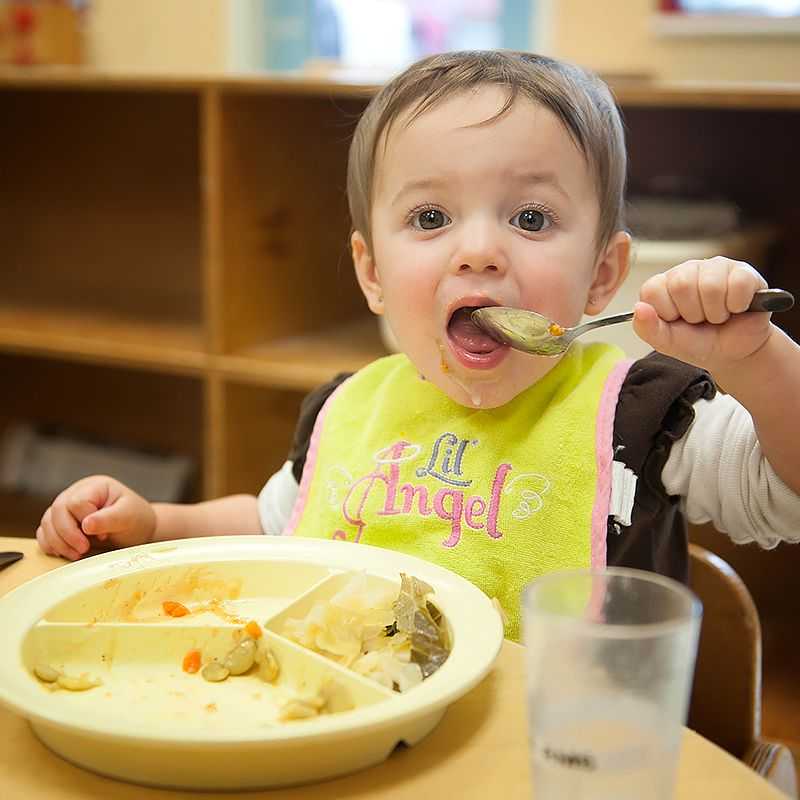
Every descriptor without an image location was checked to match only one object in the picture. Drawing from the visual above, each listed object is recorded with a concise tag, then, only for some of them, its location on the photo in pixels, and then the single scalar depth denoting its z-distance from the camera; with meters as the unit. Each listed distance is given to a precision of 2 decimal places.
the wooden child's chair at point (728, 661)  1.05
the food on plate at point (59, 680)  0.70
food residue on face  1.03
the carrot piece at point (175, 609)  0.81
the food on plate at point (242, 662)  0.72
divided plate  0.58
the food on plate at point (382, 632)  0.69
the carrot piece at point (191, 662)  0.73
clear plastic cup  0.49
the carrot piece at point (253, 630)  0.74
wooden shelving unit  2.11
